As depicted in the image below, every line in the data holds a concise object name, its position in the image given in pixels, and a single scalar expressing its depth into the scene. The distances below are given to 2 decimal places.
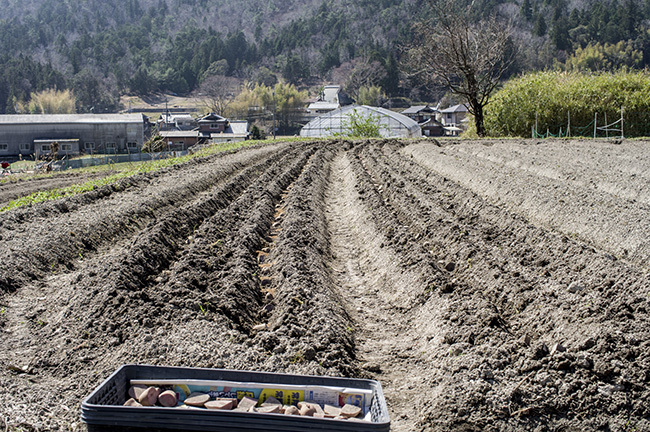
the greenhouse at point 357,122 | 38.19
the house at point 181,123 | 71.94
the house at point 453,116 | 76.50
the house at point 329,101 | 82.06
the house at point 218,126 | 64.62
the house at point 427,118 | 69.75
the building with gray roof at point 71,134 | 44.56
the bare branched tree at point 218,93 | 86.19
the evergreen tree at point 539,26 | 101.07
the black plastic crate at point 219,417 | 3.23
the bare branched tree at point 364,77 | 95.19
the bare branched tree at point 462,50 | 30.02
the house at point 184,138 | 53.47
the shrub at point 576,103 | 28.72
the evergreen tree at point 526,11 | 119.12
